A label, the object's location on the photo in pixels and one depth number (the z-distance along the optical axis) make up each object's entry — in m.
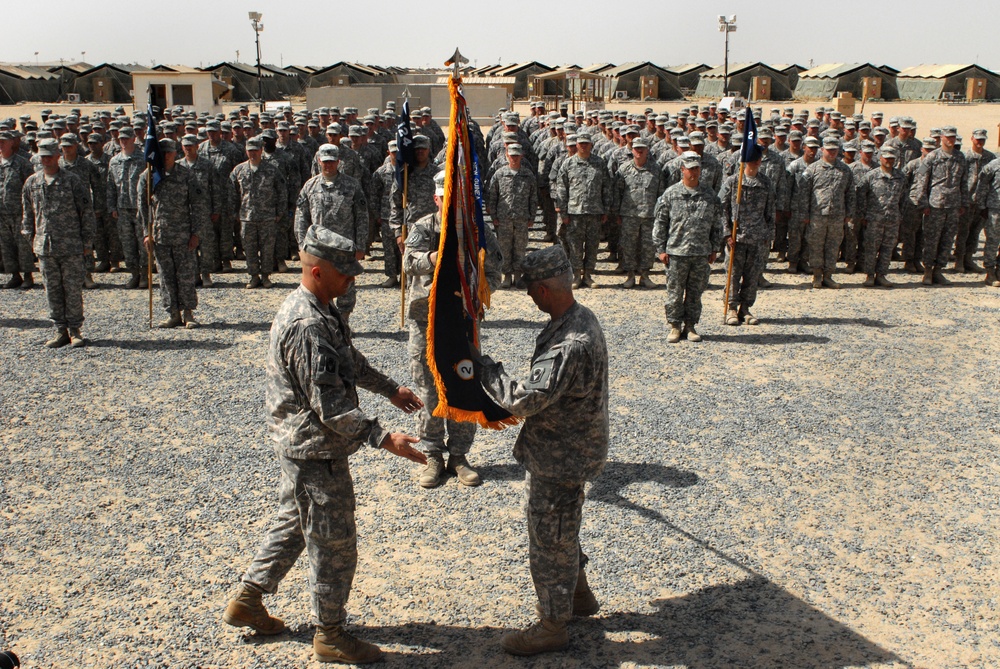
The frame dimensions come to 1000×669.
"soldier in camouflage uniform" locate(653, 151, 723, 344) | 9.27
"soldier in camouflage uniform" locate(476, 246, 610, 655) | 3.90
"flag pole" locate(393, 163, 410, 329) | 8.98
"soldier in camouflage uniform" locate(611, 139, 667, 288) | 12.16
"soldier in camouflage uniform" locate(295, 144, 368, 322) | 9.61
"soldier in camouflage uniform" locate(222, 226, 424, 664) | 3.77
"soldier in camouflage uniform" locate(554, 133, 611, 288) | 12.05
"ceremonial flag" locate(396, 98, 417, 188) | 9.59
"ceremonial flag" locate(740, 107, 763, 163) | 9.70
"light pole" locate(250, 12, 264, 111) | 40.41
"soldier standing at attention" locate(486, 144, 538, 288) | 11.57
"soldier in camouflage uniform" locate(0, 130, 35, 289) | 11.23
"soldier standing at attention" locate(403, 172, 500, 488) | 5.94
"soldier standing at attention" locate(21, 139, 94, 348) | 9.15
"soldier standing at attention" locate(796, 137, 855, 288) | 11.83
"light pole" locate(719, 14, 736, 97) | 33.94
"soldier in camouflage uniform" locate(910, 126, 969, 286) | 12.20
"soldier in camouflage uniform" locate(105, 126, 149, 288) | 11.48
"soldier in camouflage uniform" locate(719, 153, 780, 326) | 10.21
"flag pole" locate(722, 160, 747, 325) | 9.97
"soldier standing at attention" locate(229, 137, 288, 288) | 11.70
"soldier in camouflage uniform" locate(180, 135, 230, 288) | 11.88
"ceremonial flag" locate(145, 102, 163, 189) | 9.35
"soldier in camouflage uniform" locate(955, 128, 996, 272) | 12.41
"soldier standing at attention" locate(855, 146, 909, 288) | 12.01
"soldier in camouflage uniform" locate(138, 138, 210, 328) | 9.70
